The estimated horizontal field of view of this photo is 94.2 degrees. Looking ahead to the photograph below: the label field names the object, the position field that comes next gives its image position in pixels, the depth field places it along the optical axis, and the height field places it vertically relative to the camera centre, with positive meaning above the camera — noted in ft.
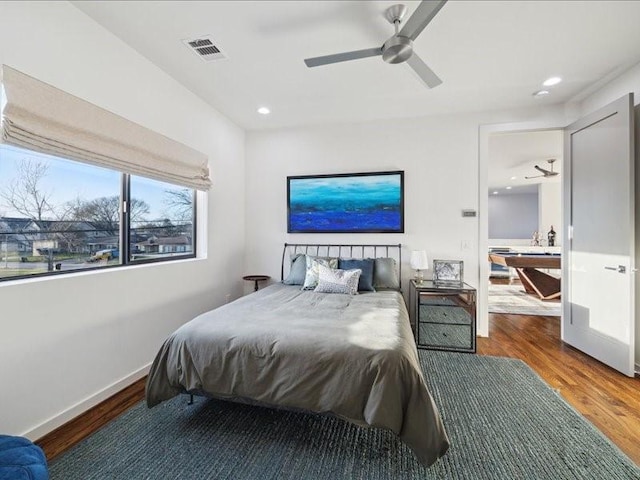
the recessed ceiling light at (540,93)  10.35 +5.12
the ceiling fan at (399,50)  5.94 +4.19
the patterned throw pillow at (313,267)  10.92 -1.10
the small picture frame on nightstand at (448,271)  11.71 -1.33
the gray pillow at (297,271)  11.79 -1.35
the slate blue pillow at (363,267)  10.92 -1.13
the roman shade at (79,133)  5.52 +2.38
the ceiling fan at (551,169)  18.97 +4.73
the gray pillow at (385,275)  11.43 -1.44
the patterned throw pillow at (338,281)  10.31 -1.52
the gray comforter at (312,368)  5.17 -2.55
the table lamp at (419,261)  11.40 -0.89
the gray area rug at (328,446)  5.16 -4.04
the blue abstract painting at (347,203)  12.76 +1.54
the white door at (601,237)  8.60 +0.04
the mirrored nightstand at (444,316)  10.57 -2.94
